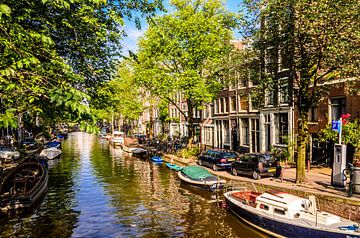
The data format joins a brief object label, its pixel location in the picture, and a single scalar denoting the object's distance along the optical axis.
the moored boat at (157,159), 40.48
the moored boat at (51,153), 45.20
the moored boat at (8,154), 35.38
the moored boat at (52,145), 52.25
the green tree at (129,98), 61.94
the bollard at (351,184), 16.14
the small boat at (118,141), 64.12
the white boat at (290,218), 12.88
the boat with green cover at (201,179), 23.83
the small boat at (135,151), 47.47
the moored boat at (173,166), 33.76
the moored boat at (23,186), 19.72
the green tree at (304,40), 16.69
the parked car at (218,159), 28.66
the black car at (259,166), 23.35
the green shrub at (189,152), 38.17
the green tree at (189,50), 34.38
